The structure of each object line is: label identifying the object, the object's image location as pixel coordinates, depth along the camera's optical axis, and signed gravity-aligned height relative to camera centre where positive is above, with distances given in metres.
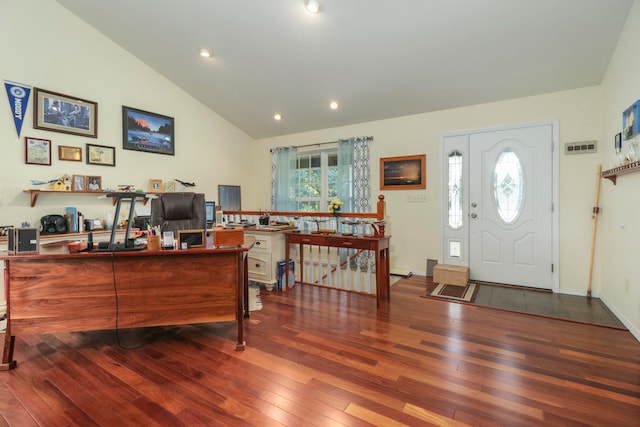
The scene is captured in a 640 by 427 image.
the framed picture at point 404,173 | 4.61 +0.59
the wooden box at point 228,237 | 2.42 -0.21
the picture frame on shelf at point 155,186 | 4.51 +0.37
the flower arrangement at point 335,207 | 4.08 +0.05
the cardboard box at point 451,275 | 4.08 -0.86
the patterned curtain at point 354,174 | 4.99 +0.61
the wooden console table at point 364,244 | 3.38 -0.39
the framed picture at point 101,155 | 3.92 +0.73
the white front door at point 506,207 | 3.87 +0.05
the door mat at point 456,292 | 3.60 -1.00
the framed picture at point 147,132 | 4.27 +1.16
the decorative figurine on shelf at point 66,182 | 3.63 +0.34
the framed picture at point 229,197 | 5.57 +0.25
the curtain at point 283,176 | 5.75 +0.65
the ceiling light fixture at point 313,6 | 2.90 +1.97
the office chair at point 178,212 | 3.02 -0.01
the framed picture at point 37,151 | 3.41 +0.68
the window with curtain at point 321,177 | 5.04 +0.60
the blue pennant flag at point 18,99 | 3.27 +1.21
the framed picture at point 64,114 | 3.48 +1.16
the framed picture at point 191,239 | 2.37 -0.22
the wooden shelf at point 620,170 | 2.39 +0.35
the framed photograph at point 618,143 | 2.91 +0.66
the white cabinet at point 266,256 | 3.87 -0.59
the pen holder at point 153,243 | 2.30 -0.24
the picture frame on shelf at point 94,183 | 3.87 +0.35
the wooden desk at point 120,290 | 2.17 -0.60
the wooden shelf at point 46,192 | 3.40 +0.21
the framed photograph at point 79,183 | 3.73 +0.34
